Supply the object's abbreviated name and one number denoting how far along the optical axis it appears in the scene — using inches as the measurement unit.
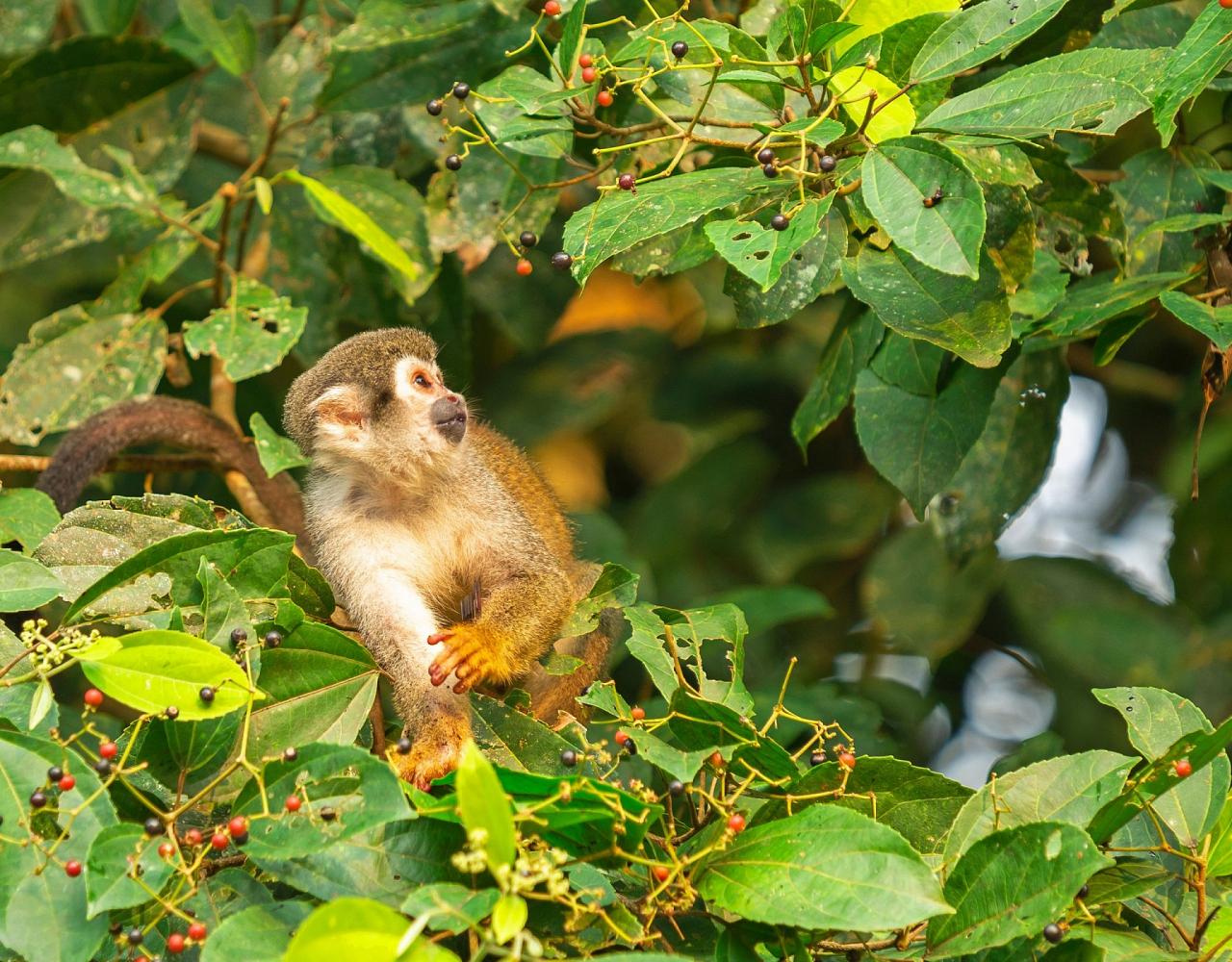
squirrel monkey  220.5
